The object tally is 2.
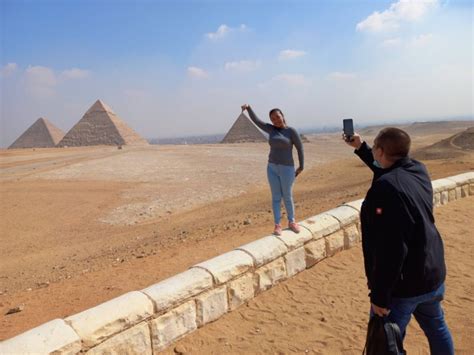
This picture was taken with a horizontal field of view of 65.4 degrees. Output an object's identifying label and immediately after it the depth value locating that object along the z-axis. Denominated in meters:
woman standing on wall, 4.45
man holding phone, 1.90
